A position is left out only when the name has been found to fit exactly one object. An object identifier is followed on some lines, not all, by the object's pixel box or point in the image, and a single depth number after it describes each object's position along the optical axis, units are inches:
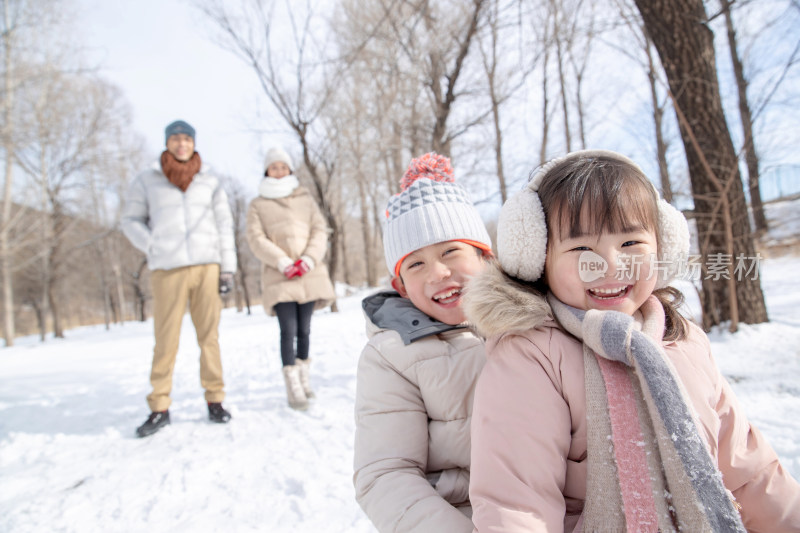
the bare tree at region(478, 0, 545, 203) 252.1
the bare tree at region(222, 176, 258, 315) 742.0
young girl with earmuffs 32.0
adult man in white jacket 115.2
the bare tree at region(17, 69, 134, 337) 474.9
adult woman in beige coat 124.5
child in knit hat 39.9
